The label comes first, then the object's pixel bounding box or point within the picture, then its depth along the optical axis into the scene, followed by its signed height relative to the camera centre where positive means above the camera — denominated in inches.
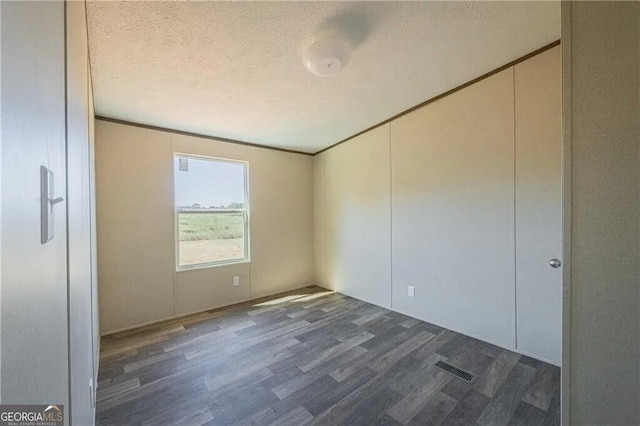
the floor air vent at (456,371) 77.2 -50.8
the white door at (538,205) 80.6 +1.4
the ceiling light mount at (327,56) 68.8 +43.4
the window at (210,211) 130.0 +0.8
